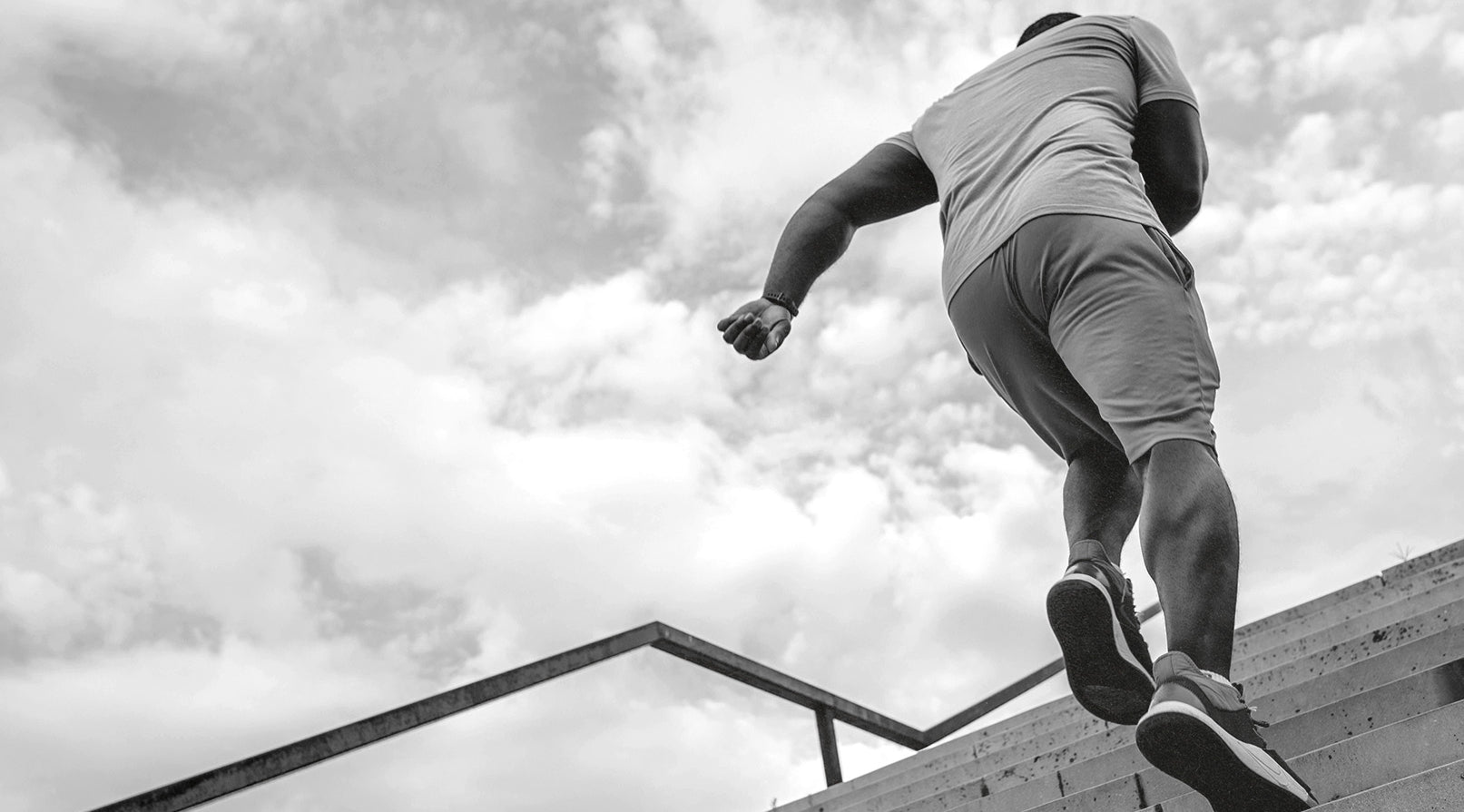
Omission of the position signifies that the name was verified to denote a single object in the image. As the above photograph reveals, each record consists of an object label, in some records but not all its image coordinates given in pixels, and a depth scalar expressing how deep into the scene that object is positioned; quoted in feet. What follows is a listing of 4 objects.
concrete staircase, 5.86
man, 5.58
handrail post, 13.20
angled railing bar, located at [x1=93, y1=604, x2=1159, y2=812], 7.50
